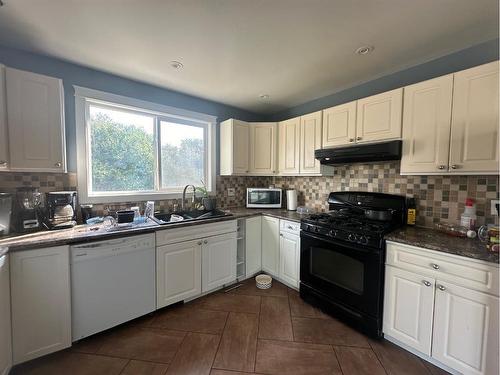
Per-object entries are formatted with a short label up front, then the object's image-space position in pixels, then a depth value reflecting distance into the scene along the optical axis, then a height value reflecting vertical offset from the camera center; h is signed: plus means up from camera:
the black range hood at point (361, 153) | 1.84 +0.27
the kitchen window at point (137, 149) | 2.12 +0.35
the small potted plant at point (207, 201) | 2.73 -0.30
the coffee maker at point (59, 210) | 1.73 -0.29
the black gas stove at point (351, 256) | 1.69 -0.70
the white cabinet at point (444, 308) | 1.24 -0.85
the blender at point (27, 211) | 1.64 -0.28
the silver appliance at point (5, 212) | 1.54 -0.27
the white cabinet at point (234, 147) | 2.89 +0.45
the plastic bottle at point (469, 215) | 1.61 -0.27
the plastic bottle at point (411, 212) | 1.97 -0.30
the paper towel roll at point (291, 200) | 2.89 -0.29
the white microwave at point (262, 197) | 3.04 -0.27
